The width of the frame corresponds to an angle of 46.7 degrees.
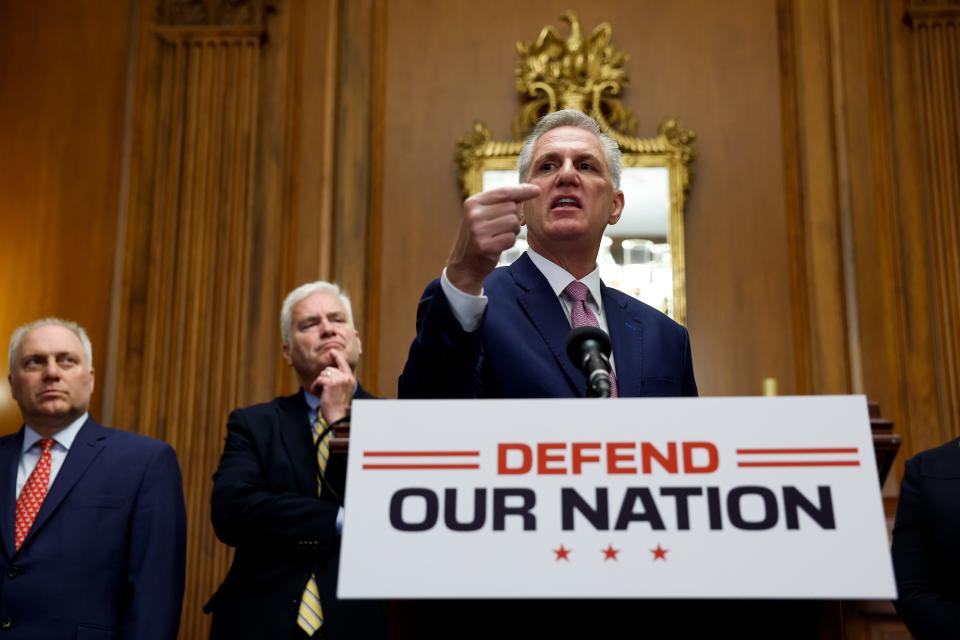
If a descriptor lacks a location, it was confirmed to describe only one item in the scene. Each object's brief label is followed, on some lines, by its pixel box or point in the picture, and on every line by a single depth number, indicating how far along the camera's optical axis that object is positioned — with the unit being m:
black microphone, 1.65
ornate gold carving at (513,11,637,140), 4.70
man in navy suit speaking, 1.78
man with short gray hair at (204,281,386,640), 2.84
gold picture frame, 4.59
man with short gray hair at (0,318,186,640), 2.96
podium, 1.56
